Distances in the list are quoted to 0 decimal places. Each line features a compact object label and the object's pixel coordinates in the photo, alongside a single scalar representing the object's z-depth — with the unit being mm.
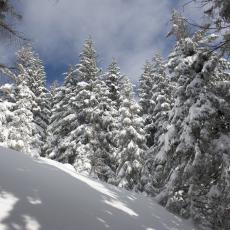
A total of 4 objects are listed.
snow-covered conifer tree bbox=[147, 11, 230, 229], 12969
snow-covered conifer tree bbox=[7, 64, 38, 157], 28147
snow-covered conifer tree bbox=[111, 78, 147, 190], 26344
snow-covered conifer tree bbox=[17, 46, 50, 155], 35125
